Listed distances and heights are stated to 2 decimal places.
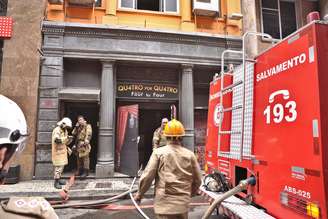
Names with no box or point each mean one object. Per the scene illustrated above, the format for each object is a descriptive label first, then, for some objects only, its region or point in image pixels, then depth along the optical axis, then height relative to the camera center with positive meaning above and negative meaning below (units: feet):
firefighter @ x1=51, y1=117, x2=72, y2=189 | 26.99 -1.22
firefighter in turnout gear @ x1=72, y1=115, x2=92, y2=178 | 31.68 -1.08
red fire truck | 9.90 +0.28
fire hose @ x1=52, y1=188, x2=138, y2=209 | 20.38 -5.15
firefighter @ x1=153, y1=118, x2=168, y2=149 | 32.14 -0.51
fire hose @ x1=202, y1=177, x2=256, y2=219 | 12.89 -2.60
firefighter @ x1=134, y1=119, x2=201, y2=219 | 11.50 -1.69
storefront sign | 36.45 +5.59
